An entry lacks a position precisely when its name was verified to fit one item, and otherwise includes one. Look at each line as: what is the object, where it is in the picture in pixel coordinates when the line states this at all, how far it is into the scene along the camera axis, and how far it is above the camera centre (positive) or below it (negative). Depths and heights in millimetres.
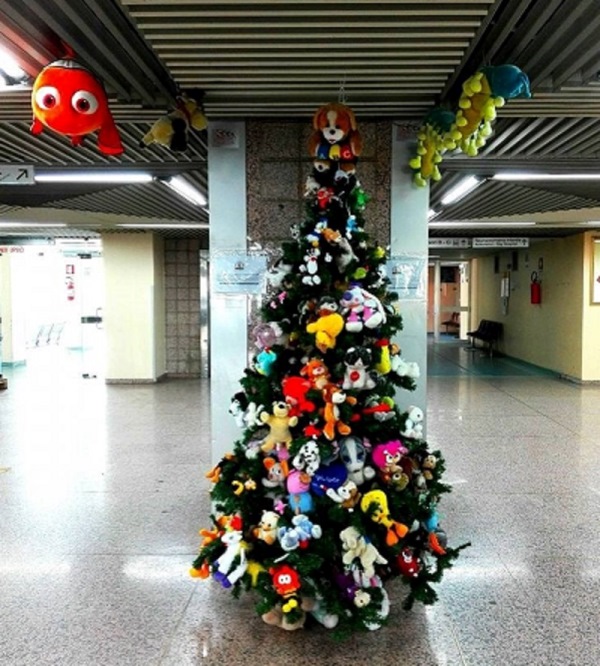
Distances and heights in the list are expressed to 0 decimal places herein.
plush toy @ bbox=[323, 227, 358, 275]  2562 +225
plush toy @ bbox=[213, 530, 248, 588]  2455 -1133
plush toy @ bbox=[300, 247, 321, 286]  2525 +140
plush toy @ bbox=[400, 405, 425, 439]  2510 -551
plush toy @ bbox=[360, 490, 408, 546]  2373 -889
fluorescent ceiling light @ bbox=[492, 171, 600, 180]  4633 +1017
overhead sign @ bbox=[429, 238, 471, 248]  9570 +961
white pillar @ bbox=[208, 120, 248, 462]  3365 +407
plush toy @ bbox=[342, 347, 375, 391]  2371 -280
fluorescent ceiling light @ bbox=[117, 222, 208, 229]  8055 +1036
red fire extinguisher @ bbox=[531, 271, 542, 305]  10461 +141
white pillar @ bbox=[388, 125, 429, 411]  3342 +312
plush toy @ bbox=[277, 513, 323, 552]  2348 -967
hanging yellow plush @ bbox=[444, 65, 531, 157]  2348 +866
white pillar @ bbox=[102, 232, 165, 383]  9125 -127
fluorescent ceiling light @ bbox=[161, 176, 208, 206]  5027 +1040
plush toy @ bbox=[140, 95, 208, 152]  2896 +890
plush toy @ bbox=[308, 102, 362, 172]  2705 +781
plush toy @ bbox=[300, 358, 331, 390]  2408 -316
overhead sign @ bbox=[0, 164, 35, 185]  4465 +966
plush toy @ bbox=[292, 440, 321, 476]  2352 -656
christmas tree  2367 -677
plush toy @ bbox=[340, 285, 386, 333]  2426 -48
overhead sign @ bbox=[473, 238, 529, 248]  9239 +929
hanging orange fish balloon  2344 +827
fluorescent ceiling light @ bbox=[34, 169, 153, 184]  4715 +1019
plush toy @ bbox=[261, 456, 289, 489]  2475 -754
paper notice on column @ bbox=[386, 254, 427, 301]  3369 +159
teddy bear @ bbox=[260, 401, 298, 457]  2459 -549
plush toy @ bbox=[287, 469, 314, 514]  2387 -808
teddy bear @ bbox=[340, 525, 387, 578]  2355 -1043
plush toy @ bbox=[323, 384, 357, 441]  2357 -458
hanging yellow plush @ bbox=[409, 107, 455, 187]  2898 +826
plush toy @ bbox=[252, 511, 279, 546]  2438 -980
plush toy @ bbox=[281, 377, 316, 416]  2410 -413
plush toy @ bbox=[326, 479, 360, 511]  2367 -808
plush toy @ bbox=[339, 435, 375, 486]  2414 -673
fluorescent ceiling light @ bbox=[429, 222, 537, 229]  8180 +1096
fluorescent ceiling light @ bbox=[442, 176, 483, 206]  5084 +1069
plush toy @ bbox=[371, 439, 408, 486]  2408 -665
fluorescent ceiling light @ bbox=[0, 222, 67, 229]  7922 +1039
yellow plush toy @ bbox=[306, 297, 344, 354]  2395 -123
